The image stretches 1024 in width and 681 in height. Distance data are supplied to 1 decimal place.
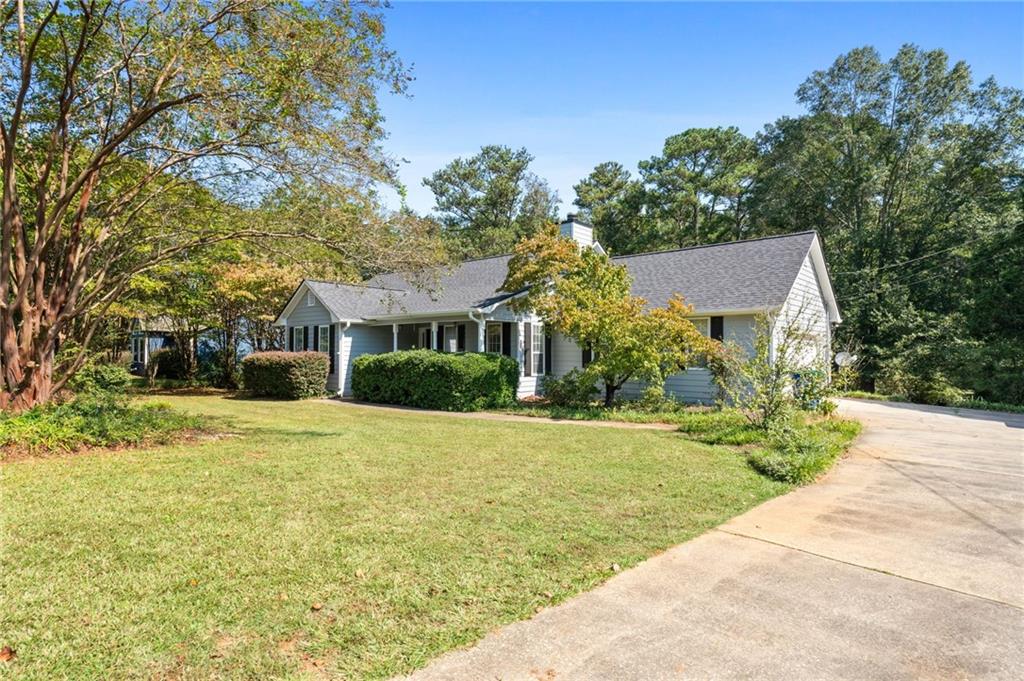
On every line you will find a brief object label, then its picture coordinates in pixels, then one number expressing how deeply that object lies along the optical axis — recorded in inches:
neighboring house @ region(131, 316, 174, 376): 1045.1
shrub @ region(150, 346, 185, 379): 945.0
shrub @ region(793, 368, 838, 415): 381.4
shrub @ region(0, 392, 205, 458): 291.7
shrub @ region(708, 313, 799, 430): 367.2
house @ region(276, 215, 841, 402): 606.5
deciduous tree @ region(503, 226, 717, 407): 527.5
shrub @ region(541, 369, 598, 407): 588.7
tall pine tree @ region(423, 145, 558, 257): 1700.3
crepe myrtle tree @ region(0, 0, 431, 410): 321.1
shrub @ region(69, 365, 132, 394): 495.8
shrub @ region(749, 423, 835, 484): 278.7
